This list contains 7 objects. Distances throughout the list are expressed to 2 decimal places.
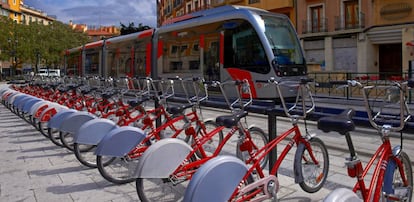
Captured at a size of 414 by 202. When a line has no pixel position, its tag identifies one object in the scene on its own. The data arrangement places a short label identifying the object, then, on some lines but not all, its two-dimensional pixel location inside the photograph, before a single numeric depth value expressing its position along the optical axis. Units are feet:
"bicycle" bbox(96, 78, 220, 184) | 13.82
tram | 36.81
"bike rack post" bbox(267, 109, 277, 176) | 13.94
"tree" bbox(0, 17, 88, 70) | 146.10
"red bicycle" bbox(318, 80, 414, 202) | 9.01
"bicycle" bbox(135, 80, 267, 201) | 11.40
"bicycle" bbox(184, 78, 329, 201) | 9.30
